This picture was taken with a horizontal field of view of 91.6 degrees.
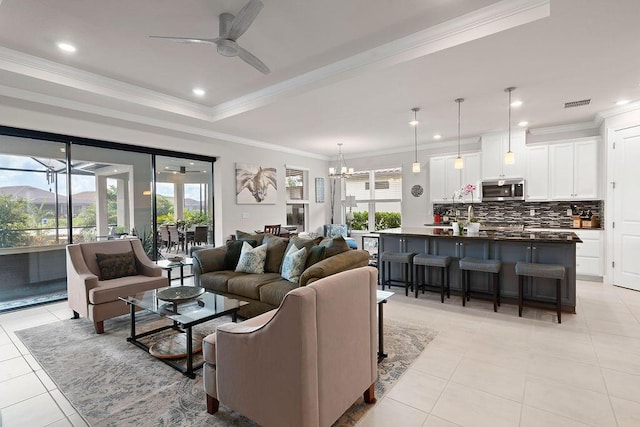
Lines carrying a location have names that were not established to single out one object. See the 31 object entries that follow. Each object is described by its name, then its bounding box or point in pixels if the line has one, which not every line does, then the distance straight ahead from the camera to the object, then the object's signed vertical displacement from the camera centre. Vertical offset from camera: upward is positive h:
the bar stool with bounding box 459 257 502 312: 3.85 -0.77
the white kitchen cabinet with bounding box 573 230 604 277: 5.31 -0.83
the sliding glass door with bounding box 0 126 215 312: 4.24 +0.13
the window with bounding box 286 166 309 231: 8.08 +0.28
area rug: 2.00 -1.33
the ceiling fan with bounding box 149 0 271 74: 2.17 +1.37
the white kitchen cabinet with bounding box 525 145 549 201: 5.87 +0.62
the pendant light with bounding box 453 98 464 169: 4.83 +0.67
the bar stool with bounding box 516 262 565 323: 3.43 -0.76
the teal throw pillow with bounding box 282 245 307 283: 3.50 -0.66
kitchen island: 3.74 -0.61
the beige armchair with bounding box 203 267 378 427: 1.52 -0.82
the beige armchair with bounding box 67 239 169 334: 3.32 -0.86
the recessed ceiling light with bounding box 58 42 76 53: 3.02 +1.60
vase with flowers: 4.38 -0.29
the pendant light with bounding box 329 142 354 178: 8.52 +1.30
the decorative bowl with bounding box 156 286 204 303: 2.74 -0.79
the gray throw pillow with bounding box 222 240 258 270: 4.30 -0.67
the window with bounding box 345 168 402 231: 8.20 +0.24
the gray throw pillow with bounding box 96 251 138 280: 3.77 -0.70
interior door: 4.74 -0.09
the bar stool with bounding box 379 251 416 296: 4.59 -0.94
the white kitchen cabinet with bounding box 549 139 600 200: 5.48 +0.64
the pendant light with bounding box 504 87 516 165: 4.32 +0.67
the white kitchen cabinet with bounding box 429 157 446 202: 7.00 +0.63
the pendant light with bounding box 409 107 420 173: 4.79 +1.49
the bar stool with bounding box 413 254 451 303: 4.21 -0.78
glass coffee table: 2.47 -0.88
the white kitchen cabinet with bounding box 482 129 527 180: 6.06 +1.02
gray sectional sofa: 3.00 -0.75
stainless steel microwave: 6.07 +0.33
